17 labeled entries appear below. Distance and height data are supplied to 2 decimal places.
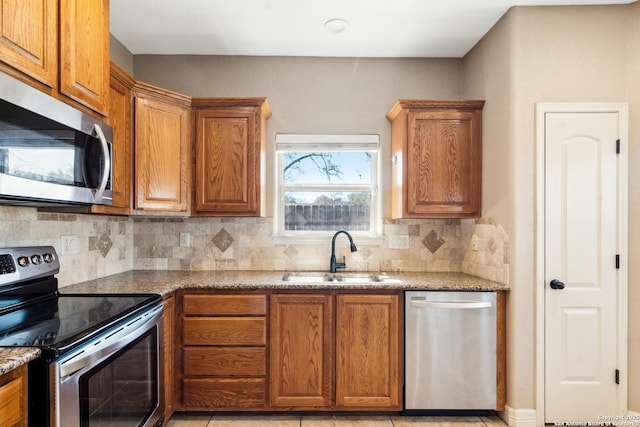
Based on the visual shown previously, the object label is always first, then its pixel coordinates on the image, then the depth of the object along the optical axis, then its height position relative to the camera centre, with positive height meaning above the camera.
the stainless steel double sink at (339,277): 2.82 -0.50
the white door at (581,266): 2.34 -0.32
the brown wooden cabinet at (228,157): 2.79 +0.42
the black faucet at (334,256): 3.01 -0.34
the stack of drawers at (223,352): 2.46 -0.91
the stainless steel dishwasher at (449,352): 2.46 -0.90
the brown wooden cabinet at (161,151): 2.54 +0.44
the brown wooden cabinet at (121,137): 2.29 +0.49
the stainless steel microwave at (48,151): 1.28 +0.25
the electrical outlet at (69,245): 2.27 -0.20
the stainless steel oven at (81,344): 1.23 -0.51
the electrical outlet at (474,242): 2.88 -0.22
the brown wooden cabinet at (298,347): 2.47 -0.88
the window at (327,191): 3.25 +0.20
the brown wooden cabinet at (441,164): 2.79 +0.37
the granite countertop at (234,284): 2.30 -0.46
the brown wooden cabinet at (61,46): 1.32 +0.67
